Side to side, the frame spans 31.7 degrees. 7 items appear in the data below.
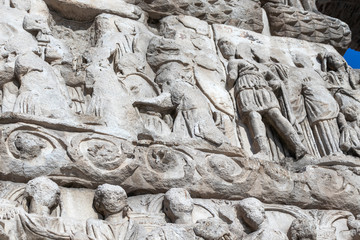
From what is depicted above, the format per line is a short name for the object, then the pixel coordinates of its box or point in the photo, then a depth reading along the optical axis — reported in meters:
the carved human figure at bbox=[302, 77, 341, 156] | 7.14
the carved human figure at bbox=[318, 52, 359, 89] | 8.12
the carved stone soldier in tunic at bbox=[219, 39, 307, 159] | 6.87
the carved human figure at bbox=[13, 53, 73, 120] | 5.74
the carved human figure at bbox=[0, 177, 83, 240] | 4.70
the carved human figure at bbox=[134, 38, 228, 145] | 6.35
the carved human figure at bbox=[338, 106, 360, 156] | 7.01
